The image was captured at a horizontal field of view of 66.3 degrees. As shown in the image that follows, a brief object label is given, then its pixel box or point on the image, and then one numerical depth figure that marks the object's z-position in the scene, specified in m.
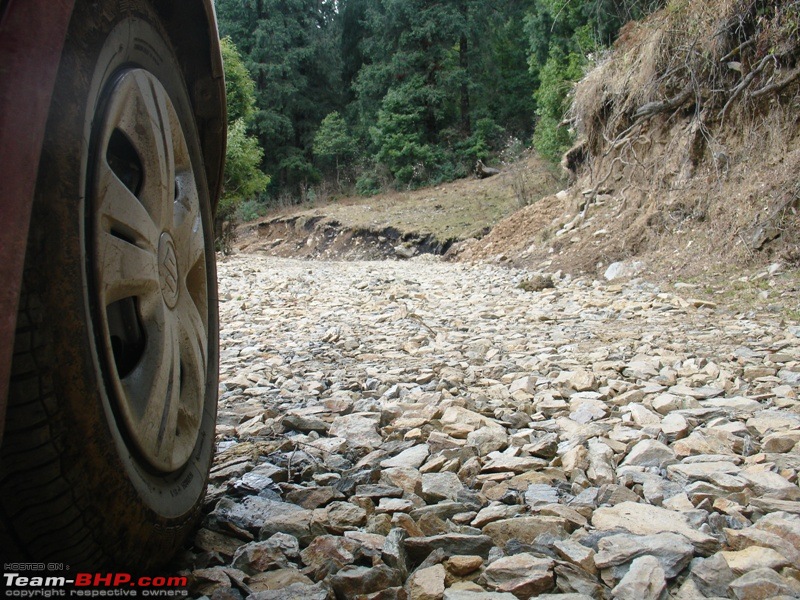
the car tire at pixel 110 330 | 0.86
